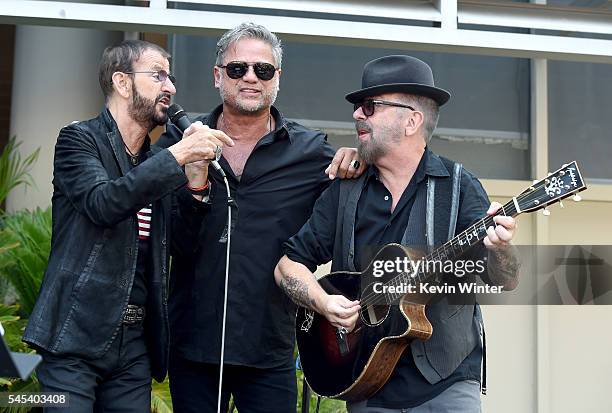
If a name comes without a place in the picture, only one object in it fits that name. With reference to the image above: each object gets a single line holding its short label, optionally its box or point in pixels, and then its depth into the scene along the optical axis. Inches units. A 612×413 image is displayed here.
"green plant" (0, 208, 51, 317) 213.3
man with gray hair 159.3
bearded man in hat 135.6
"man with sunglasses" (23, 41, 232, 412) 135.7
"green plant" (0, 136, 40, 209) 232.7
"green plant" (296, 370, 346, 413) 226.2
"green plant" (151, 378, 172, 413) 200.0
